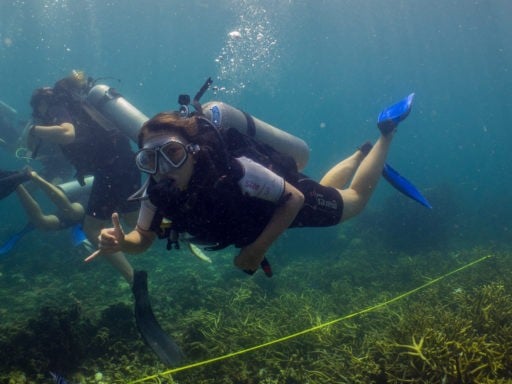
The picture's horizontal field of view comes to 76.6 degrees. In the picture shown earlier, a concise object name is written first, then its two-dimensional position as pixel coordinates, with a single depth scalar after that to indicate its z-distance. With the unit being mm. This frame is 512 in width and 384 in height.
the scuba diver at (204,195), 3238
